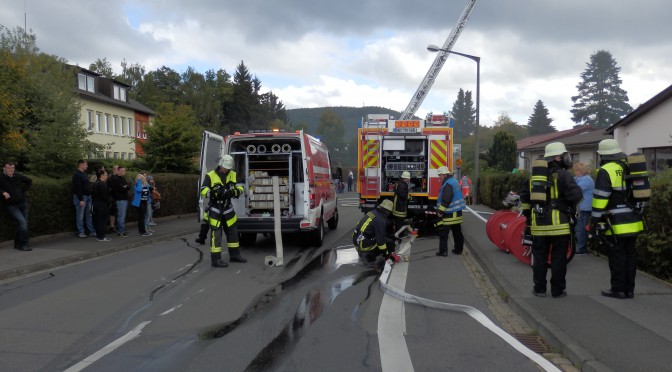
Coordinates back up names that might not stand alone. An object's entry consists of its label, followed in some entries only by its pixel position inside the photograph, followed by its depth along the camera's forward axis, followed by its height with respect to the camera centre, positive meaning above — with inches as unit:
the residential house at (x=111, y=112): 1706.4 +243.0
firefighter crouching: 345.7 -37.3
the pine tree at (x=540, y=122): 4175.7 +416.7
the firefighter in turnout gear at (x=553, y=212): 243.6 -18.0
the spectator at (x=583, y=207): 359.6 -22.7
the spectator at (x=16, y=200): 388.2 -12.6
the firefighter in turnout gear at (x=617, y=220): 234.8 -20.8
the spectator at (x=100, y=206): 464.0 -21.5
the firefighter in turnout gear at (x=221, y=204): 348.5 -16.8
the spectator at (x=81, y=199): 461.4 -15.2
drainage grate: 189.3 -62.3
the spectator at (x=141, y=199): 511.2 -18.0
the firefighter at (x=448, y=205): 370.3 -20.8
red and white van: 402.6 +0.8
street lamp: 901.8 +159.8
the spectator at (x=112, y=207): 497.7 -25.1
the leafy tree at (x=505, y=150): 1450.5 +67.9
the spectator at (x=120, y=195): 495.8 -13.3
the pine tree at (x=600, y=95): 3250.5 +490.0
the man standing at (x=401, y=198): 426.0 -17.4
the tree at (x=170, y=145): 904.3 +60.6
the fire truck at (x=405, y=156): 545.0 +21.2
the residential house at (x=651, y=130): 641.0 +56.2
